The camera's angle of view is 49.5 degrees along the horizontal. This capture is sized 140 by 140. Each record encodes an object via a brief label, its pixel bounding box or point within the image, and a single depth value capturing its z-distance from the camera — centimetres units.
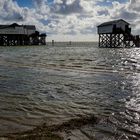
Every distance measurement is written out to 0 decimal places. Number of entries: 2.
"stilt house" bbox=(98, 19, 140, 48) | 3437
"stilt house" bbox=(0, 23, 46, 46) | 4392
